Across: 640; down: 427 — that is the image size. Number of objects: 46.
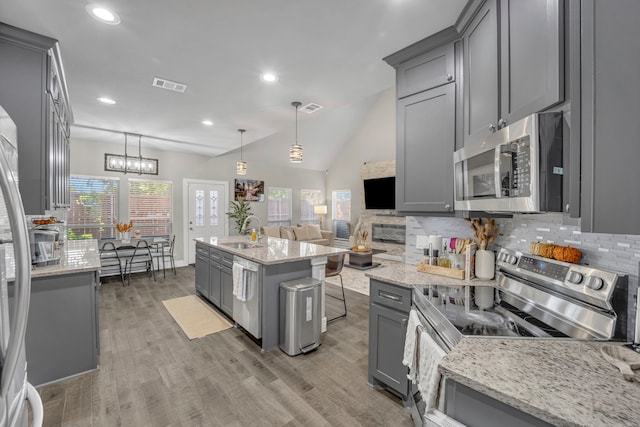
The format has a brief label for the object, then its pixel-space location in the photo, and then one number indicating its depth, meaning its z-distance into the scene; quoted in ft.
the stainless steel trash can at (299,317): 8.75
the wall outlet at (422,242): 7.59
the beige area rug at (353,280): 16.16
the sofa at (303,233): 25.13
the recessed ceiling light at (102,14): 5.92
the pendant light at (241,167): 16.43
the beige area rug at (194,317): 10.61
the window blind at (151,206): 19.44
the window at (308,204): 30.12
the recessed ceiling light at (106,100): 10.90
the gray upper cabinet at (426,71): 6.64
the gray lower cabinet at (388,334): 6.29
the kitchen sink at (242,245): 12.31
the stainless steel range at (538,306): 3.69
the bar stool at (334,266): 11.91
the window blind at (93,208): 17.34
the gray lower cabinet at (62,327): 7.14
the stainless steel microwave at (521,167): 3.65
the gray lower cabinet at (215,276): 12.00
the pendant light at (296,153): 12.67
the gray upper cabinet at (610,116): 2.52
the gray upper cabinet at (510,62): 3.63
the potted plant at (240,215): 14.88
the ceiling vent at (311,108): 11.55
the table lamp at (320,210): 29.76
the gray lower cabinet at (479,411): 2.67
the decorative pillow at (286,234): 25.32
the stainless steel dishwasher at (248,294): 9.27
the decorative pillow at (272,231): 24.73
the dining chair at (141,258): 17.51
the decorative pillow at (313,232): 27.30
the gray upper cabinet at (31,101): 6.72
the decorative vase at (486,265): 6.46
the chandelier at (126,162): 18.37
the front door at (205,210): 21.89
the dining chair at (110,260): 16.76
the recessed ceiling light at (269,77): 8.95
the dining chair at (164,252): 19.15
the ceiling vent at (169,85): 9.37
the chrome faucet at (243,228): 15.13
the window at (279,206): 27.55
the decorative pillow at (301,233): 26.17
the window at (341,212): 29.48
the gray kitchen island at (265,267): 9.07
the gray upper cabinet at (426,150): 6.56
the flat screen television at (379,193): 23.53
